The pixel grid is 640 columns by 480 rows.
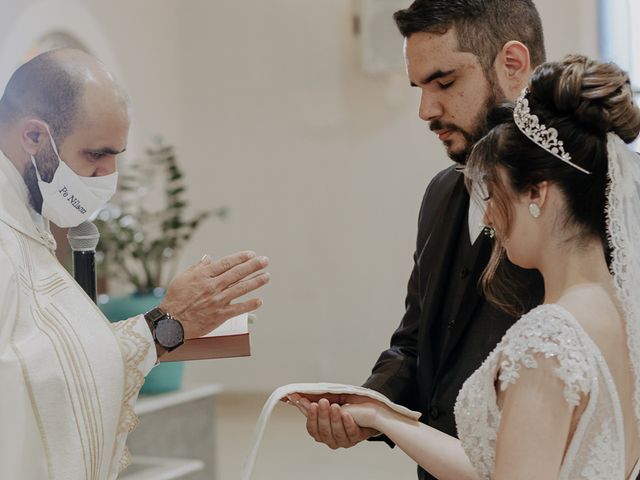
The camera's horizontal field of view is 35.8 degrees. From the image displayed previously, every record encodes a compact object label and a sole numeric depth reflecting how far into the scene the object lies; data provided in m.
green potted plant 5.58
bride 1.72
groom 2.47
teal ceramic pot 5.54
